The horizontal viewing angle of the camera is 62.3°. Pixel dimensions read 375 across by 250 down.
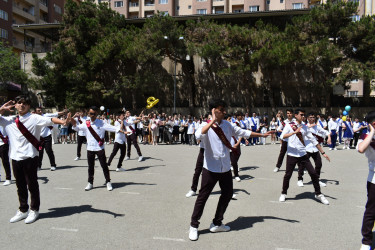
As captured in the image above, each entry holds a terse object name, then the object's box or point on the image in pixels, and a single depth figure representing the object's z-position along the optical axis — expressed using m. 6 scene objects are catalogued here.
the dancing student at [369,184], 3.99
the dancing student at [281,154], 9.93
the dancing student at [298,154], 6.38
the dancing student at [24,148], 5.22
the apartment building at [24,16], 44.00
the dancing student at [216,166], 4.53
